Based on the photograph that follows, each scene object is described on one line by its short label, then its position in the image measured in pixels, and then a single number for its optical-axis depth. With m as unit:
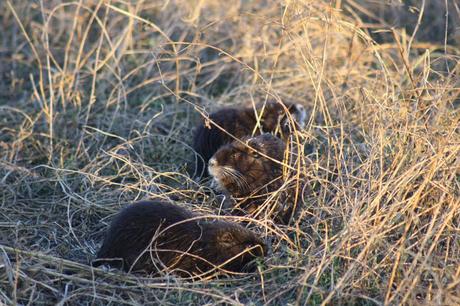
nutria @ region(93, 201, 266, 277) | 9.36
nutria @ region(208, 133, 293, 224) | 11.10
